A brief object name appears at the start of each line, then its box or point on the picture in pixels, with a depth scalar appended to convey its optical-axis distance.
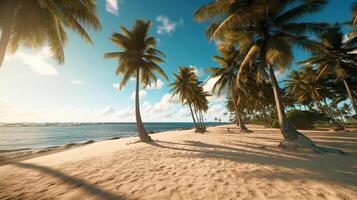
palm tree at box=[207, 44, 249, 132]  20.81
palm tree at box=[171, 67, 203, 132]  28.03
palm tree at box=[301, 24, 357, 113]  16.11
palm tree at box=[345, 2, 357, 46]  12.10
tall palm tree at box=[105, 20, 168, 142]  14.49
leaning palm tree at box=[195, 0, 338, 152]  9.43
